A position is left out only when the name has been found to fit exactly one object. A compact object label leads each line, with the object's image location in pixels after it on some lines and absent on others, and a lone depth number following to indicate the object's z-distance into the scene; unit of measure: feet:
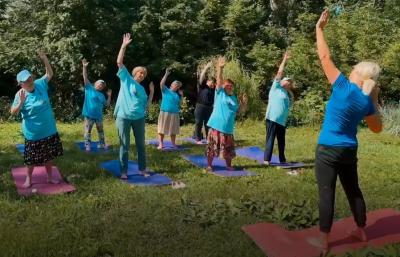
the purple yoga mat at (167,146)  34.29
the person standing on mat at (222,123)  27.08
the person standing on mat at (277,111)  28.50
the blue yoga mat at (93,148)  32.42
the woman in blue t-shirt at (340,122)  14.80
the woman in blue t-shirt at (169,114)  35.04
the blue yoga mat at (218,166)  26.73
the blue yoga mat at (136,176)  24.38
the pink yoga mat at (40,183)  22.13
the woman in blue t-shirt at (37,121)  21.98
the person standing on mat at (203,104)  36.86
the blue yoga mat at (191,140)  37.36
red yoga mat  15.81
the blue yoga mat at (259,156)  29.22
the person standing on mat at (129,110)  24.25
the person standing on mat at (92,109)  32.68
